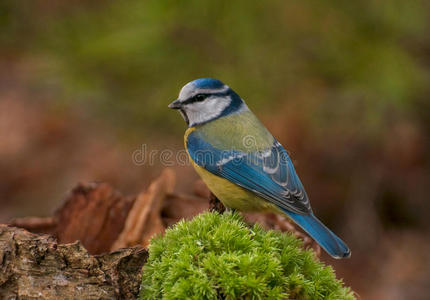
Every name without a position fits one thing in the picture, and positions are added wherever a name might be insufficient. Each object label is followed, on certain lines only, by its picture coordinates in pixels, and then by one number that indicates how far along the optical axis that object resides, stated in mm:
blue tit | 5105
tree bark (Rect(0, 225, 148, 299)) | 3715
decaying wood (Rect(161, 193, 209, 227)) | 6984
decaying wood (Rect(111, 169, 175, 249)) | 6465
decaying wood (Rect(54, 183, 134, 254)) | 6555
